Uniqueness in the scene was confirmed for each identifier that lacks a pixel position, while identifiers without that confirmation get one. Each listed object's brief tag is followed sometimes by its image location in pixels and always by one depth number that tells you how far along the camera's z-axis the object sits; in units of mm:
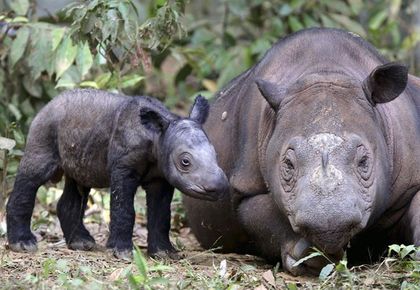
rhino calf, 13727
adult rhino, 12852
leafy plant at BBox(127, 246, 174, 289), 11742
